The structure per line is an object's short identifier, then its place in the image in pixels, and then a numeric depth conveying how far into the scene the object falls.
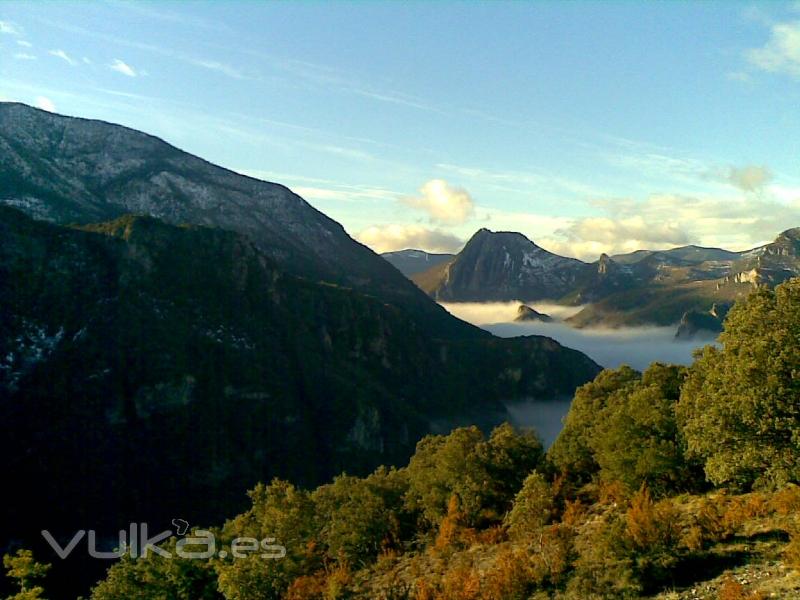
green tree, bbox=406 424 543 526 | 48.22
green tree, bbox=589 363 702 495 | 41.53
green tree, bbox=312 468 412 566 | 46.03
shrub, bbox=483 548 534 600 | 30.41
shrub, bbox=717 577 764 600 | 22.89
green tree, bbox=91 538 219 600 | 43.25
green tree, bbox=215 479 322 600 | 40.09
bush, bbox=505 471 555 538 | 40.72
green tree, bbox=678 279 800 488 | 27.84
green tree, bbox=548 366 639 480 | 55.38
